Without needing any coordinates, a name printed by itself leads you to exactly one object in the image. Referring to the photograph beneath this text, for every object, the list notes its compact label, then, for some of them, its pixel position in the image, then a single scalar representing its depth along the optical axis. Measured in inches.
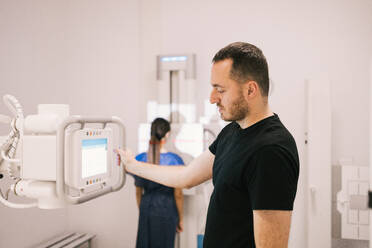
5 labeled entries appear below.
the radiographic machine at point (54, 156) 42.5
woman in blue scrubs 90.0
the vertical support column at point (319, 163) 87.7
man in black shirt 35.8
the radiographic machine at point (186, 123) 96.2
